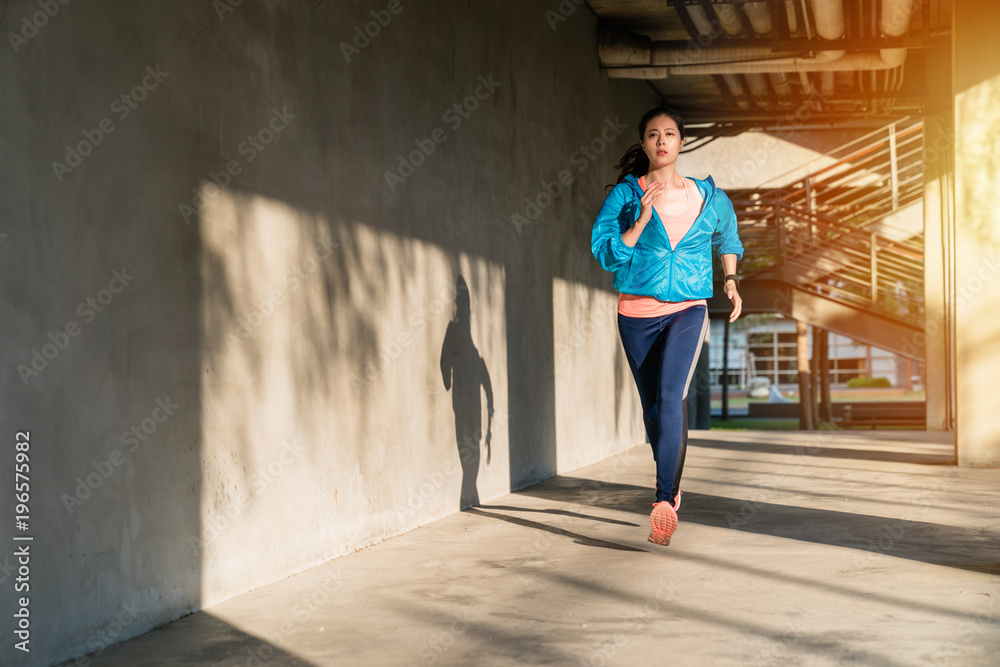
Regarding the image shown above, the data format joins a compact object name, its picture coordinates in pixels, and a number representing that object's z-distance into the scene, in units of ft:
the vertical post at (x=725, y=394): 81.39
